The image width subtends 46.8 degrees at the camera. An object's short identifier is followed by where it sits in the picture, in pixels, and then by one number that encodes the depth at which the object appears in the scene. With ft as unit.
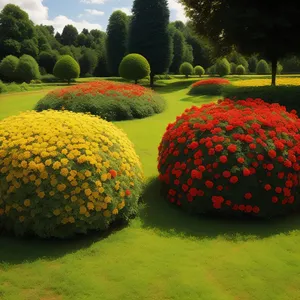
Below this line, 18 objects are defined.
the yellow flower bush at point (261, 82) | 72.08
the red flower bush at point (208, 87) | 75.87
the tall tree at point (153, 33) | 117.50
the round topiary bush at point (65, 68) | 119.34
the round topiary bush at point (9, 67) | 120.47
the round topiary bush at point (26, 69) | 120.57
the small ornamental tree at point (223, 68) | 139.70
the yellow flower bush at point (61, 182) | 14.57
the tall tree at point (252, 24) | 37.52
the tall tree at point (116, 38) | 143.74
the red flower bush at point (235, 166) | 16.43
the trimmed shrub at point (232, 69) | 180.24
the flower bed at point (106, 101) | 44.46
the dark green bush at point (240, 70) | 172.09
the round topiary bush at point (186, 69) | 145.48
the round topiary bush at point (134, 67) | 99.96
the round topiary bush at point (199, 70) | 159.38
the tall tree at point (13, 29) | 146.51
